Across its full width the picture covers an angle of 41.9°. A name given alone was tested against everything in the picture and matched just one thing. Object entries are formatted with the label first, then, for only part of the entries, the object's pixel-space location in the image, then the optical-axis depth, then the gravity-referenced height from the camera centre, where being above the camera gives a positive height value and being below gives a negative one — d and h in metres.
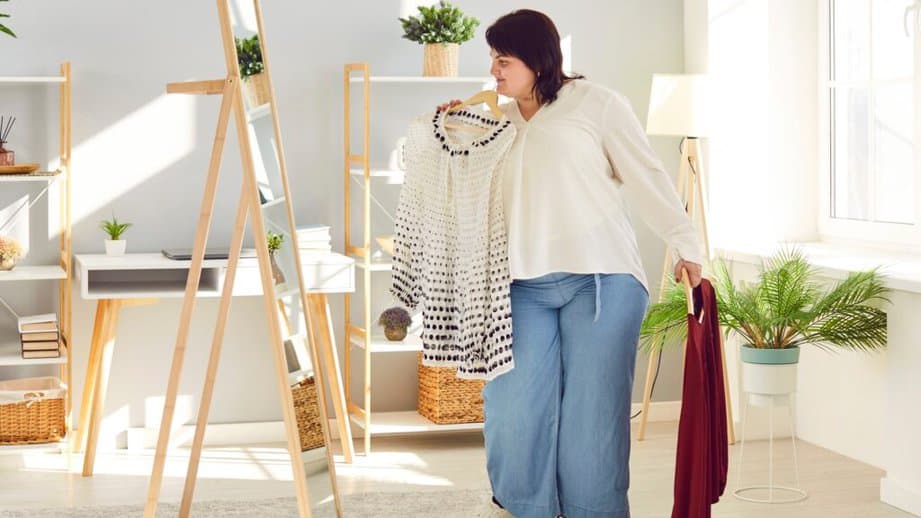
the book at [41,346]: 4.37 -0.35
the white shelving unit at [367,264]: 4.61 -0.06
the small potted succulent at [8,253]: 4.39 -0.01
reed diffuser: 4.45 +0.43
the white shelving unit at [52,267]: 4.37 -0.07
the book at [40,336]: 4.37 -0.32
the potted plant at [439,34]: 4.70 +0.83
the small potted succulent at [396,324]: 4.77 -0.30
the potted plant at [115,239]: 4.59 +0.04
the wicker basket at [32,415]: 4.39 -0.61
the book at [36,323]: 4.37 -0.27
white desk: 4.33 -0.15
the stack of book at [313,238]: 4.63 +0.04
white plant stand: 3.91 -0.82
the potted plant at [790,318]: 3.89 -0.24
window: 4.43 +0.48
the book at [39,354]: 4.37 -0.38
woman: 2.98 -0.04
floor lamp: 4.69 +0.51
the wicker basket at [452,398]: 4.75 -0.60
